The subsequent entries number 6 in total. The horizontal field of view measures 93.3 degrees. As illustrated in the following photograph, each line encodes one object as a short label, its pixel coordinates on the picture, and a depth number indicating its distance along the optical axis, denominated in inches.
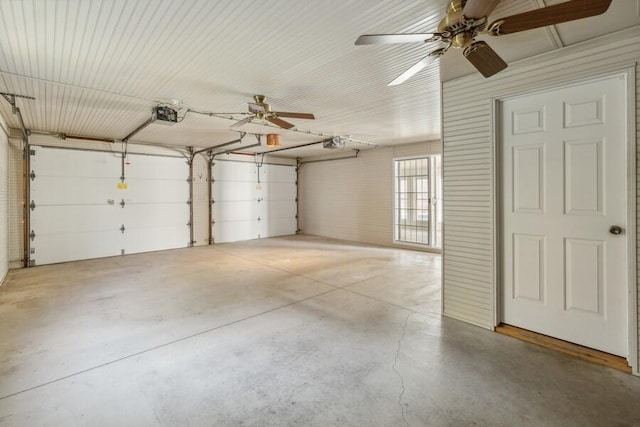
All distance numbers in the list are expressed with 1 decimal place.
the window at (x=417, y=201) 285.4
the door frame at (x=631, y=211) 88.1
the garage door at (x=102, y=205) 236.5
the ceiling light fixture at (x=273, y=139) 246.8
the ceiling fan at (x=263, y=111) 149.6
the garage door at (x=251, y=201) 339.9
